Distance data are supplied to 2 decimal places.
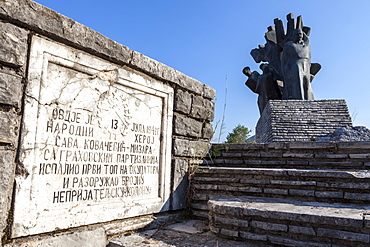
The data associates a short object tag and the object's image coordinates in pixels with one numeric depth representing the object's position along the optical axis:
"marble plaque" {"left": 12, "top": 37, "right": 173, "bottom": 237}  2.00
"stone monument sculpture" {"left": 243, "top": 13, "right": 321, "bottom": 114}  12.01
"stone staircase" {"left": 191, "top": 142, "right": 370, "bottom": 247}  2.04
